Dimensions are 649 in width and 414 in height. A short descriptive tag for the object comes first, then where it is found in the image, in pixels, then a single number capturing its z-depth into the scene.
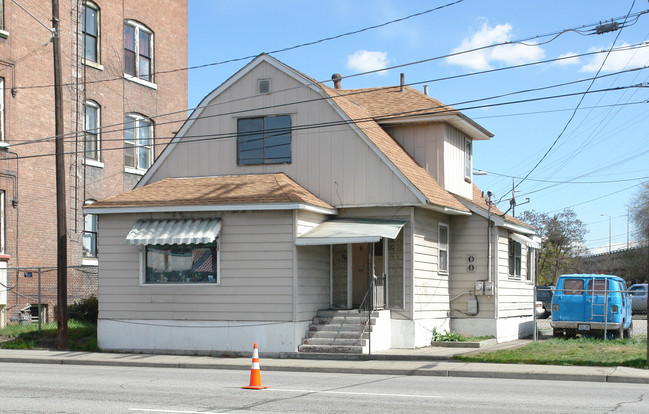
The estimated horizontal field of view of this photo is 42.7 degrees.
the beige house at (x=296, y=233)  20.05
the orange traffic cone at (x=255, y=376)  13.35
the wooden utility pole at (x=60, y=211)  21.36
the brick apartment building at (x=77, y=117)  26.66
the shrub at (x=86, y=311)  25.31
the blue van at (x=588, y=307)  23.56
